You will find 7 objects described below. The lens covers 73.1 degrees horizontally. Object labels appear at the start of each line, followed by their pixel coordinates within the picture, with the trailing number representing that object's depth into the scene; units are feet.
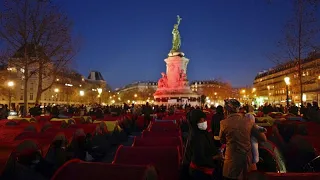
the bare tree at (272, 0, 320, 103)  65.41
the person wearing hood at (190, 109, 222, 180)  11.69
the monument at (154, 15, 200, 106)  138.48
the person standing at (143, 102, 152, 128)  51.58
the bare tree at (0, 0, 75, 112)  60.89
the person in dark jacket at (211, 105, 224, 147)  22.78
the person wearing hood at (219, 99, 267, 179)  10.37
